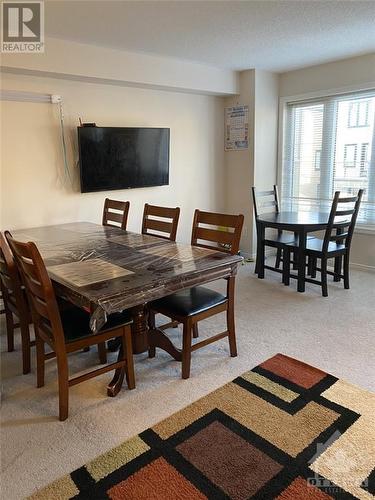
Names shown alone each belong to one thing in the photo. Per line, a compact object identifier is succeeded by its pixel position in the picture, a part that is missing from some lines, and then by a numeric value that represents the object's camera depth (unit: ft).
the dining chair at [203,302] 7.36
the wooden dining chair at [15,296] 7.43
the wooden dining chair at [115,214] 11.13
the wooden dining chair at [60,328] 5.93
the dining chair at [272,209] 13.48
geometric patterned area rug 4.98
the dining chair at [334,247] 11.77
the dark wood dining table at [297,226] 11.92
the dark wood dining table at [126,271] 5.92
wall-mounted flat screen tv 12.09
